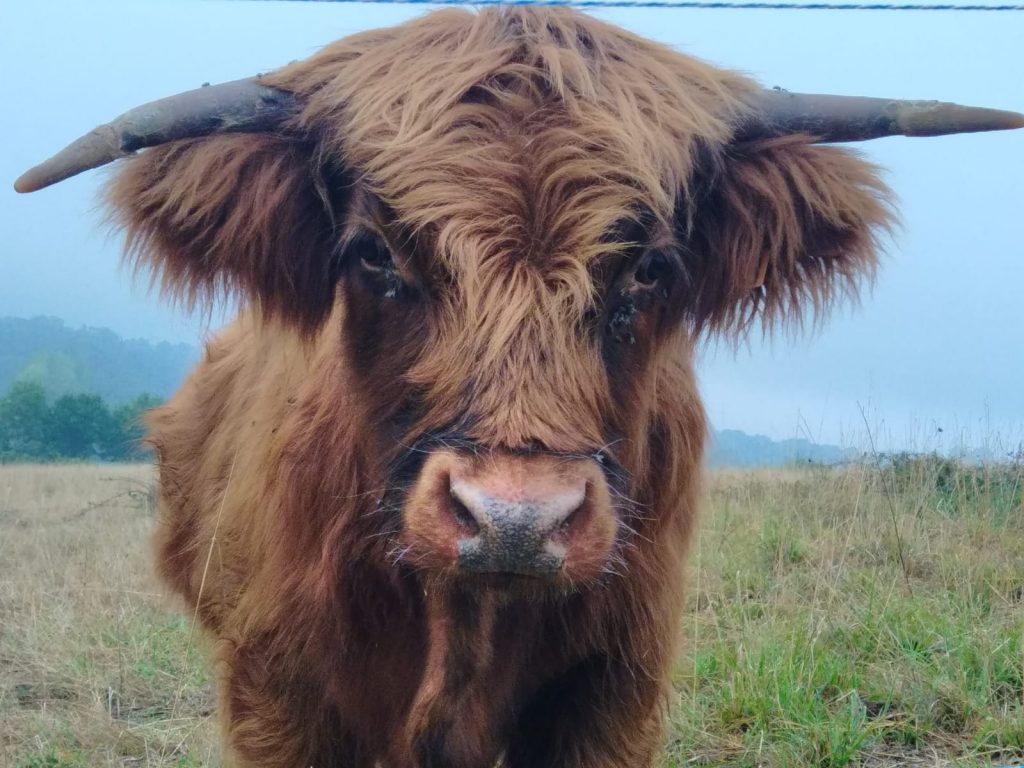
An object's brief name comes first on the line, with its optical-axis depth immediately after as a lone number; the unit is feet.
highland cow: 6.92
